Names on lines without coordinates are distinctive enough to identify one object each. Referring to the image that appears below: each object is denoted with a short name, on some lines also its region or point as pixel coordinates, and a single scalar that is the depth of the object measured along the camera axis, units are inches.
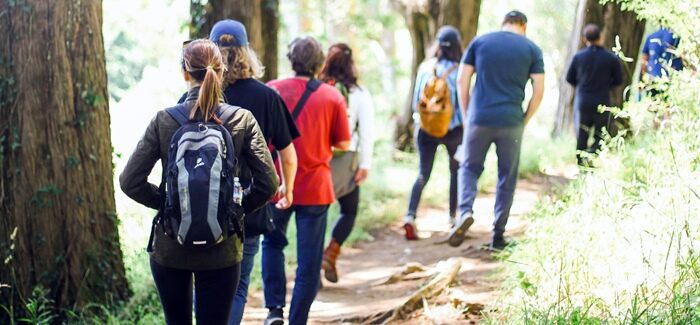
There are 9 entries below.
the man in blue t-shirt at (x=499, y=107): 595.5
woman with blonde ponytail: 326.7
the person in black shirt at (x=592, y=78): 780.9
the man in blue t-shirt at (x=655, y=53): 723.4
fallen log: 488.4
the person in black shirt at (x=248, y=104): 403.2
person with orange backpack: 691.3
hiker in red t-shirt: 464.4
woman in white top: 562.0
